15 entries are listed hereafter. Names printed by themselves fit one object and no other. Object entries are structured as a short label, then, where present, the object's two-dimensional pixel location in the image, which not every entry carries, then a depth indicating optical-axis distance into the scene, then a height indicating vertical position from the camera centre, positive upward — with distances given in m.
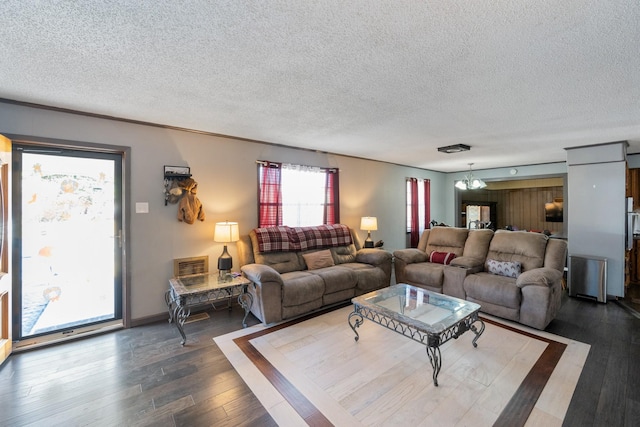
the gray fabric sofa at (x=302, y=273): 3.19 -0.83
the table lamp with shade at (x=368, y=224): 5.28 -0.25
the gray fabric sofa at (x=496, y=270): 3.06 -0.80
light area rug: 1.84 -1.33
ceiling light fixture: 4.42 +1.03
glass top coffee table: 2.19 -0.95
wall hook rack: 3.41 +0.38
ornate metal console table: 2.82 -0.87
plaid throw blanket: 3.89 -0.40
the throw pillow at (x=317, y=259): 4.02 -0.71
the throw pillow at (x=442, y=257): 4.27 -0.73
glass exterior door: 2.78 -0.32
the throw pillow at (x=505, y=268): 3.56 -0.75
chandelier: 6.23 +0.63
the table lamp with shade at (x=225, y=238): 3.41 -0.33
